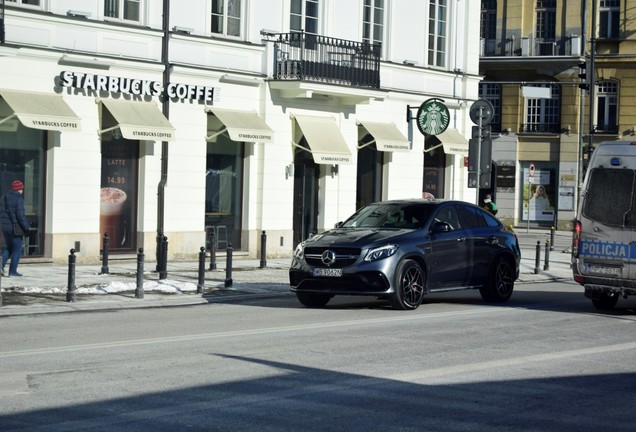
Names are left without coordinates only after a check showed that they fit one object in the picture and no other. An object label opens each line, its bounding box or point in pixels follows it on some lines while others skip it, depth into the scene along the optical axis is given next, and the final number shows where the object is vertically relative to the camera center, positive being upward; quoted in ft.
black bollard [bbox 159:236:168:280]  75.72 -4.00
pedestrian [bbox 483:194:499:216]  113.80 +0.15
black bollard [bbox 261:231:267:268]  90.74 -3.72
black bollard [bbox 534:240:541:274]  96.12 -4.43
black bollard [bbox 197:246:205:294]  69.31 -4.31
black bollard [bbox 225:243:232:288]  72.74 -4.27
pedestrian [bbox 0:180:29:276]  76.23 -1.83
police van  58.59 -0.73
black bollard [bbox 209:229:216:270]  84.94 -3.89
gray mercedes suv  58.34 -2.59
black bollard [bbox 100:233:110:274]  79.20 -3.98
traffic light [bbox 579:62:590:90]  140.26 +15.43
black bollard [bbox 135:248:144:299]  64.75 -4.30
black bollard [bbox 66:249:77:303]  61.11 -4.43
